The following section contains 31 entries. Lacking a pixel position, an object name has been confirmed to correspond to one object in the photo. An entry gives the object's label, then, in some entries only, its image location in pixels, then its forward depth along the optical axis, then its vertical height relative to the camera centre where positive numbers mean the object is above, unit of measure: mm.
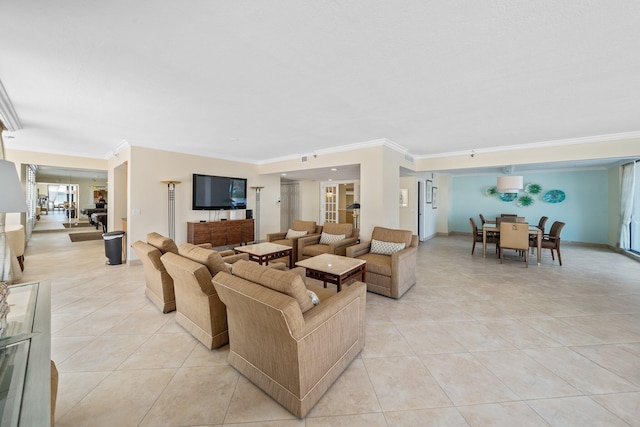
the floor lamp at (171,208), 5457 +56
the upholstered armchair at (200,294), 2189 -767
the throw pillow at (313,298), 1812 -643
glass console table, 801 -639
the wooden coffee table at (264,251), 3828 -650
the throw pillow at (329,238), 4920 -527
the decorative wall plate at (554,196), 7461 +514
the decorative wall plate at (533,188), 7753 +775
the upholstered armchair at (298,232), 5406 -458
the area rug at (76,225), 10606 -646
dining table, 5021 -407
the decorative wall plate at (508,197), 8086 +524
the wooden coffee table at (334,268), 2902 -693
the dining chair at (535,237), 5509 -555
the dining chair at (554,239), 5148 -560
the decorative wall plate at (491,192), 8383 +712
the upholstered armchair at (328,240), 4464 -561
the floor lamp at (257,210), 7234 +17
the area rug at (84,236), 7772 -873
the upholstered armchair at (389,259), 3387 -706
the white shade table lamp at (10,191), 1587 +124
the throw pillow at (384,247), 3947 -571
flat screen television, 5875 +462
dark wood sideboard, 5689 -517
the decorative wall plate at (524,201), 7887 +376
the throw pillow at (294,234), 5449 -495
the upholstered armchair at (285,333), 1501 -827
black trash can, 4980 -733
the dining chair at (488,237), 5949 -589
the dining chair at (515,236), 4992 -485
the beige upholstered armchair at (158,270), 2868 -711
